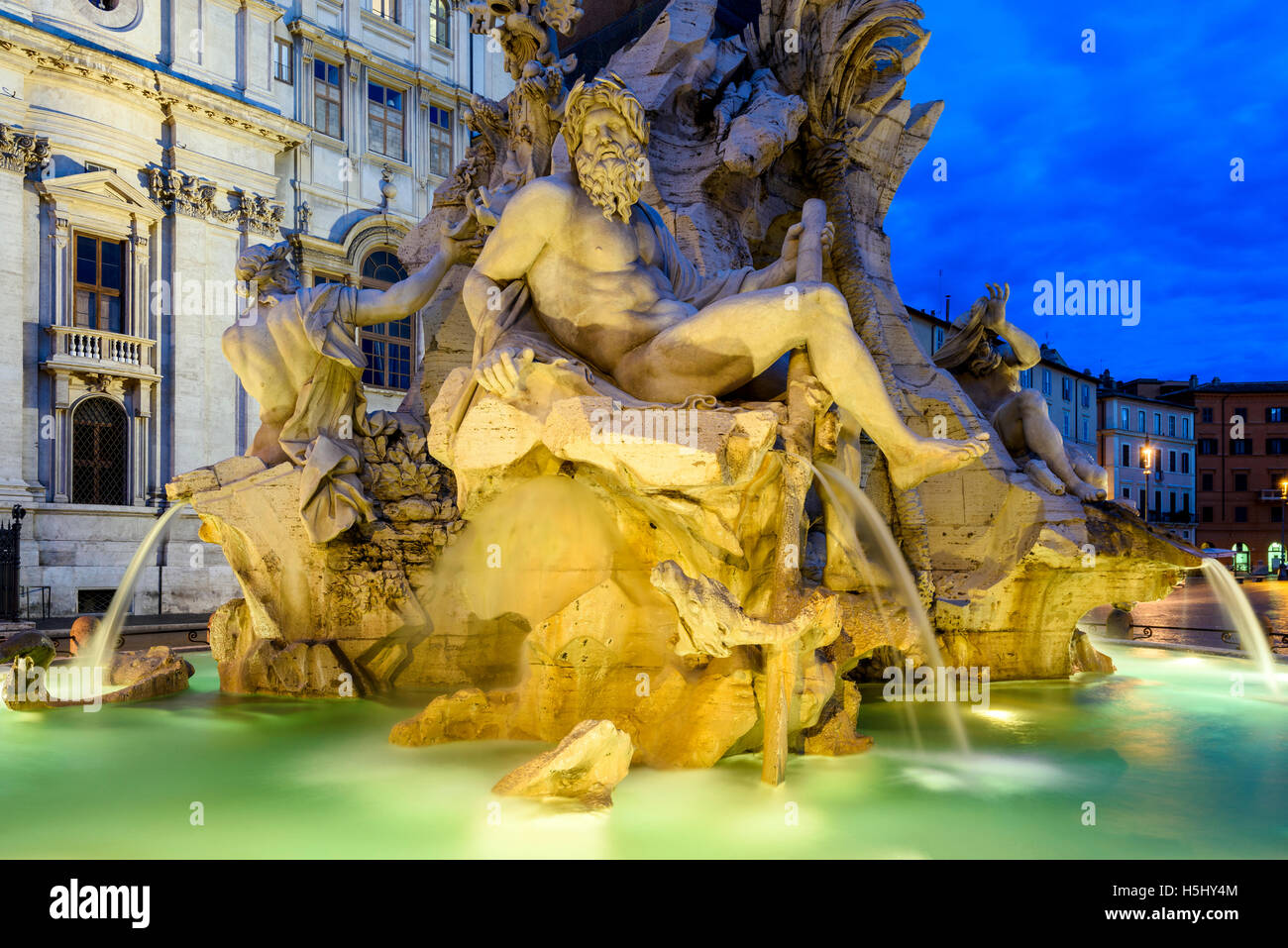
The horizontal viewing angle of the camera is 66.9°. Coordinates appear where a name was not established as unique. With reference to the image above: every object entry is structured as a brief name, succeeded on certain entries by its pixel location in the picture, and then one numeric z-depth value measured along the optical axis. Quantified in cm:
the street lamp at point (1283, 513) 4588
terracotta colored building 5053
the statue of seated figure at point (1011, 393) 714
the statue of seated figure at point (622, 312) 429
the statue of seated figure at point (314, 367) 601
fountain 424
